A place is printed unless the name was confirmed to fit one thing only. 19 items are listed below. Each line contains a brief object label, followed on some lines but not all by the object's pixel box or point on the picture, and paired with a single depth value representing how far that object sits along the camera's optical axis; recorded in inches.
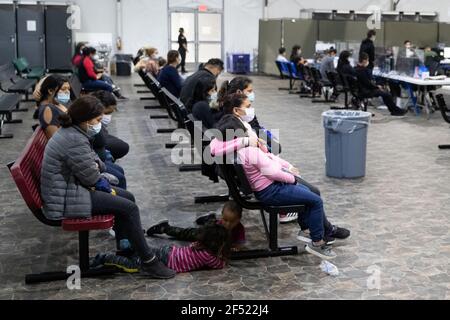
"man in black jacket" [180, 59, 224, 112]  259.6
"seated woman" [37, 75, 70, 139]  185.6
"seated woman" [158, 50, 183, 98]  368.2
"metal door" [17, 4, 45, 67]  732.7
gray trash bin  253.4
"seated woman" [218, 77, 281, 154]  207.8
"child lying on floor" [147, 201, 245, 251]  170.1
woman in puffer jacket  145.1
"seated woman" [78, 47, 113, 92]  446.6
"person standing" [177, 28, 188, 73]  807.1
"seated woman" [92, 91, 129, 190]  199.6
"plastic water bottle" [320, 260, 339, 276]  157.0
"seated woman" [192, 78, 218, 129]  238.2
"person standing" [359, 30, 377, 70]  532.4
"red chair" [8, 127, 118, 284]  142.2
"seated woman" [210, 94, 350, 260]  164.4
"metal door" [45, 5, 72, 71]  751.1
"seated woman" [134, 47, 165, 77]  491.5
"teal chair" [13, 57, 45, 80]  566.3
